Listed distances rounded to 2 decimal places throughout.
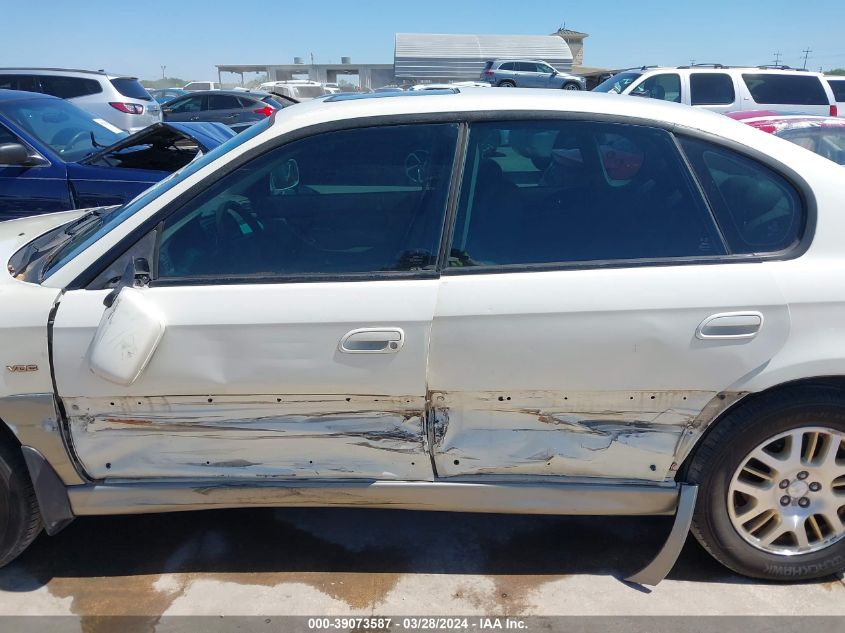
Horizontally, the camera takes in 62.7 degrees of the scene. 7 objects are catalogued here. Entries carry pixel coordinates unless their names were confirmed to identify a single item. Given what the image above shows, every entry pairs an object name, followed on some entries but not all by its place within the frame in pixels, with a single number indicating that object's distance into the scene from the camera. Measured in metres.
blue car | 5.12
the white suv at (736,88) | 12.17
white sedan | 2.26
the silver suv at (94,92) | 11.00
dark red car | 5.34
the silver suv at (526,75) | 26.72
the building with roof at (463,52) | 46.44
